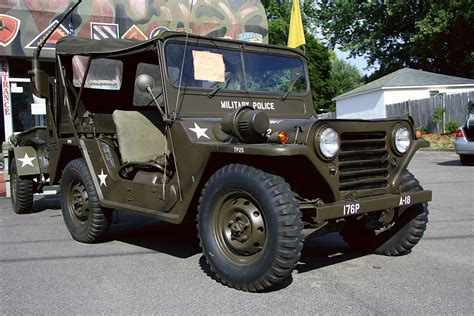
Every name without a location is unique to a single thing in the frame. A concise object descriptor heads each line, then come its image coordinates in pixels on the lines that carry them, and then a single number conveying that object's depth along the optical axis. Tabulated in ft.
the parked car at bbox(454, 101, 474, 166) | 45.32
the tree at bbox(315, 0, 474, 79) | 114.01
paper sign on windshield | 16.81
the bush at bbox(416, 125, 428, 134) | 82.42
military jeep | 12.84
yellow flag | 24.45
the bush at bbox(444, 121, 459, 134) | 74.02
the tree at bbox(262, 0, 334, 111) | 100.89
